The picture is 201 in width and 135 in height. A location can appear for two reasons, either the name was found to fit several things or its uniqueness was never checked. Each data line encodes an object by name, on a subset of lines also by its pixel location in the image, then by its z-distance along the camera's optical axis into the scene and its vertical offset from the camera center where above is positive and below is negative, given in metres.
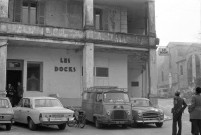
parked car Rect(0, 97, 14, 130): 13.85 -1.47
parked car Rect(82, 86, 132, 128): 15.65 -1.30
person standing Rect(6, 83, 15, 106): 22.38 -0.75
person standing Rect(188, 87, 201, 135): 10.91 -1.04
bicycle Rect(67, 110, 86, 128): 16.12 -1.99
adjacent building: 49.06 +2.27
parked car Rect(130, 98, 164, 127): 16.40 -1.80
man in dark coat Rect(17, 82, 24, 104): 22.21 -0.68
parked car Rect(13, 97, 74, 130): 13.97 -1.42
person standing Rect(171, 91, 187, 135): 12.05 -1.14
